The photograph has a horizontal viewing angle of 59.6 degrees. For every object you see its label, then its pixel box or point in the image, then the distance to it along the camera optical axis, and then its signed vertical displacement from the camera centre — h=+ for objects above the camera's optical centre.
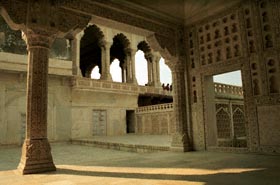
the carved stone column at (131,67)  19.08 +4.35
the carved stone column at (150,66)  20.70 +4.74
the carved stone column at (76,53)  15.48 +4.52
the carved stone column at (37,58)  4.60 +1.36
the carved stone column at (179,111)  7.03 +0.29
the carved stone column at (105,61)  17.52 +4.47
